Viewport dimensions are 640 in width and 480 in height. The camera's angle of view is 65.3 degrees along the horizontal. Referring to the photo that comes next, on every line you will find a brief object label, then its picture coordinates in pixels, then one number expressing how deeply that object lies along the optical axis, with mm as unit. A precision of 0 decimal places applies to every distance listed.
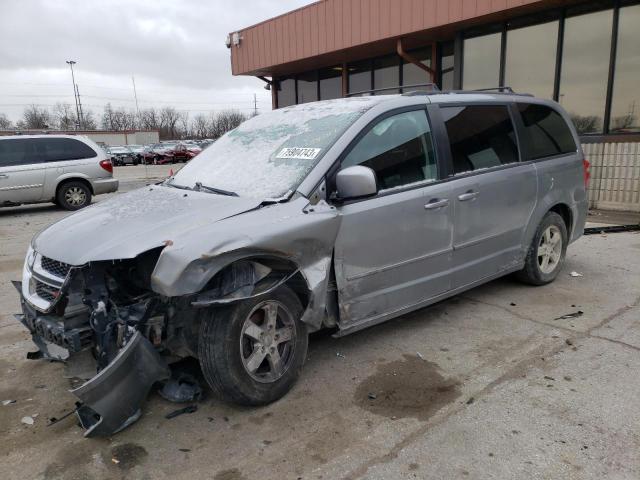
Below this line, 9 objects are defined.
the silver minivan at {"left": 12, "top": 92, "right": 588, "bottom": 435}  2752
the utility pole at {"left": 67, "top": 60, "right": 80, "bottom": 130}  74875
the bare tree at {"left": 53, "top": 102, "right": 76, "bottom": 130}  82112
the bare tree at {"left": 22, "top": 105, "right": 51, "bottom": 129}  85356
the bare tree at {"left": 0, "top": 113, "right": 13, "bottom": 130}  86500
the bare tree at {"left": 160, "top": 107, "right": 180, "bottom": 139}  94675
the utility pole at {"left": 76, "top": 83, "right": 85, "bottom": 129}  83500
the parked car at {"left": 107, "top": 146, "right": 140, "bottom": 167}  37938
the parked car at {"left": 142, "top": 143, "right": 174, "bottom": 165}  36469
